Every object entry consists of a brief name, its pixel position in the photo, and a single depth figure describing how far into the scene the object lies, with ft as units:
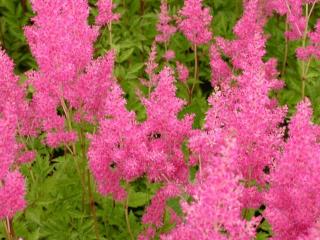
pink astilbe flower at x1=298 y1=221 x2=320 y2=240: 7.43
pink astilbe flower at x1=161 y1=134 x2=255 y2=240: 7.09
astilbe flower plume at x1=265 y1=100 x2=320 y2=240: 8.58
